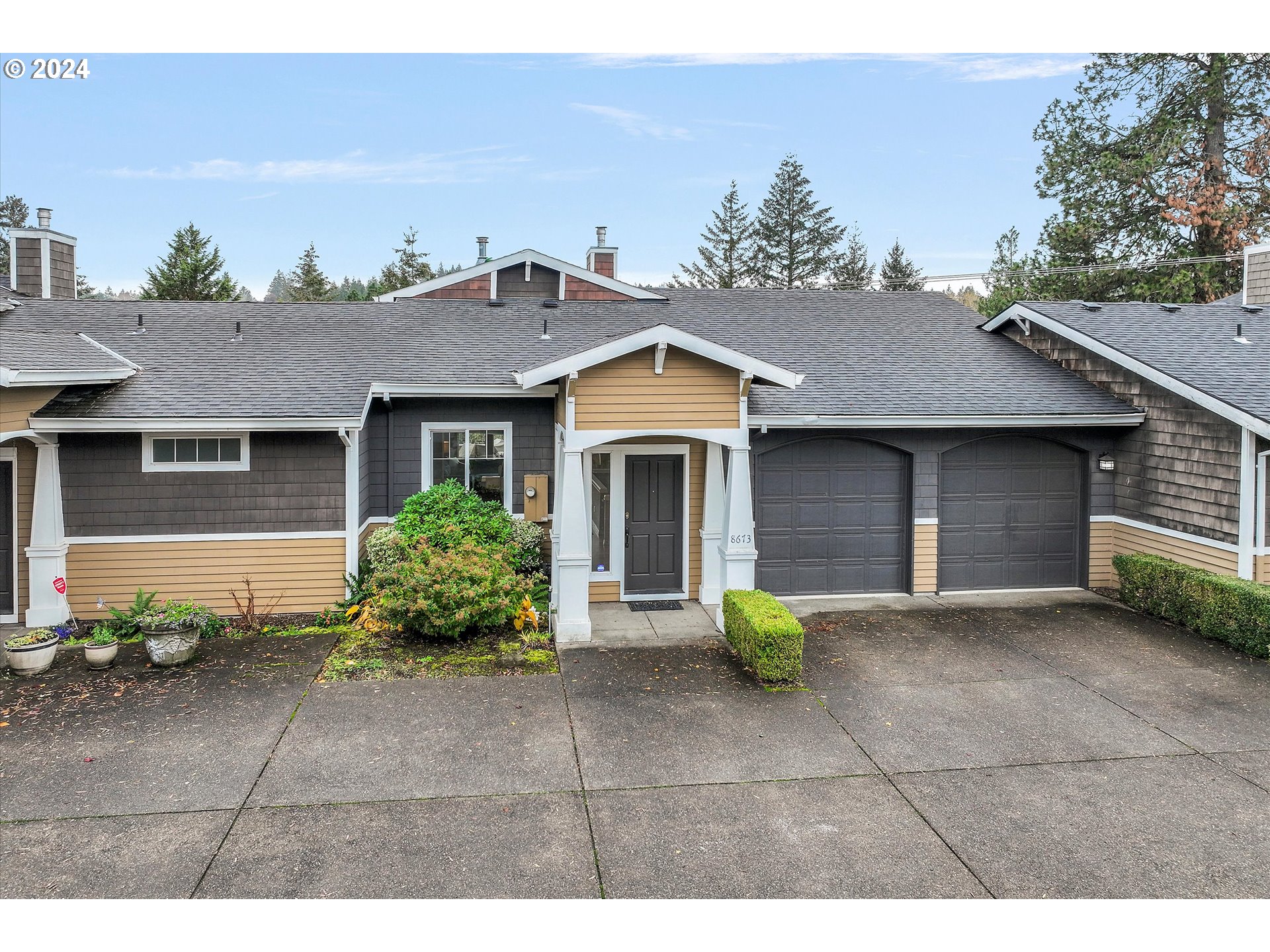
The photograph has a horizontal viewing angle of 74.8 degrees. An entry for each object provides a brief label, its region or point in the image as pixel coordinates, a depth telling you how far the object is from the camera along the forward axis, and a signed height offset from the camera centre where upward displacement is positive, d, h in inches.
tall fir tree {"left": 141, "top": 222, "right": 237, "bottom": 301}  1334.9 +301.8
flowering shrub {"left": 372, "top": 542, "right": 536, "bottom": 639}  348.8 -58.0
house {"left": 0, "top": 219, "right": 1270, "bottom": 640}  366.3 +3.3
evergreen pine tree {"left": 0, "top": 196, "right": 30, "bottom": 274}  2027.6 +610.9
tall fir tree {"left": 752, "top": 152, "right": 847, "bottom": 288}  1787.6 +477.5
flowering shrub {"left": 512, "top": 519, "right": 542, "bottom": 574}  416.8 -44.4
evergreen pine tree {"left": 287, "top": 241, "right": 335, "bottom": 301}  1836.9 +390.3
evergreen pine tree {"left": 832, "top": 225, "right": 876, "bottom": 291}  1812.3 +407.4
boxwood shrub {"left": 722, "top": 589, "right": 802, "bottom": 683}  307.0 -70.8
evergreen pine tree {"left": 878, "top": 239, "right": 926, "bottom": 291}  1817.2 +405.3
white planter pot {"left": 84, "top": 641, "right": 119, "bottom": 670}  319.0 -75.7
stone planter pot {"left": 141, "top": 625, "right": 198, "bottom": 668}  323.6 -73.7
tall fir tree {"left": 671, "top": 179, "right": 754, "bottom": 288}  1815.9 +460.4
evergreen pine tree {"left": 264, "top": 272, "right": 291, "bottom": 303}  3218.5 +689.3
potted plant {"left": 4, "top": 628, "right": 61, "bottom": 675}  313.0 -73.6
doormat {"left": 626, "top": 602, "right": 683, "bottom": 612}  418.9 -77.5
